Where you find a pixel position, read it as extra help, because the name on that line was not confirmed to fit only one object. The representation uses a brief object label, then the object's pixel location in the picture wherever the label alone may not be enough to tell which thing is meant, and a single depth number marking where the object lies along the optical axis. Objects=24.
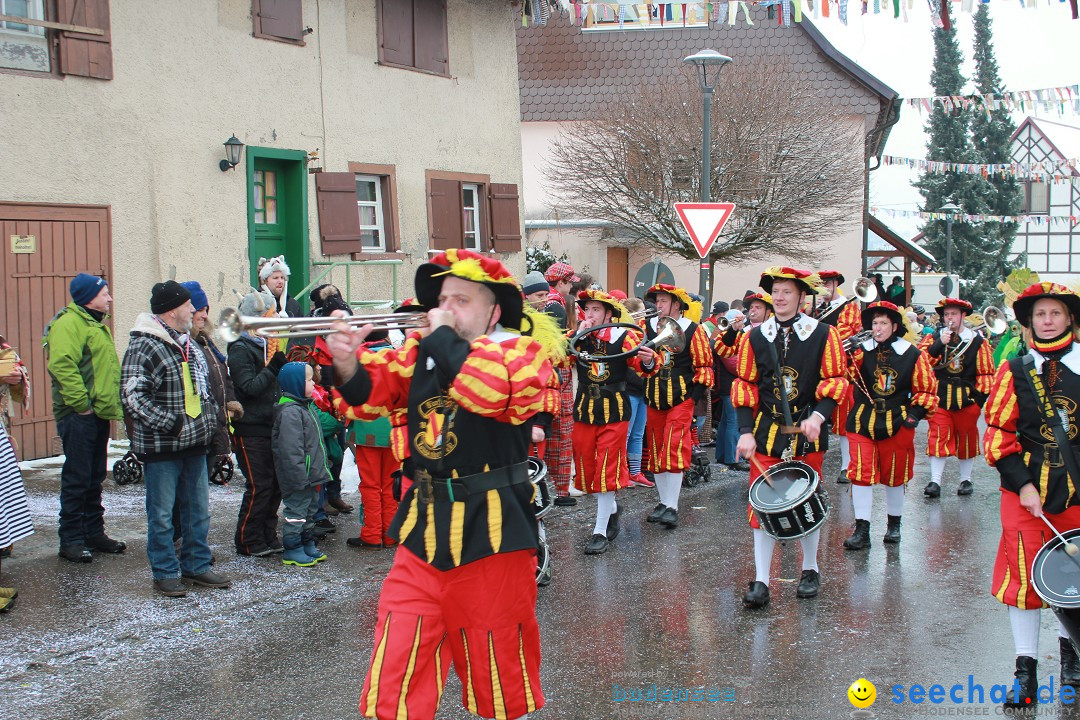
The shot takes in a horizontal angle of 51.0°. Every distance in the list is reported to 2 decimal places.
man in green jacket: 7.34
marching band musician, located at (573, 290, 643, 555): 8.19
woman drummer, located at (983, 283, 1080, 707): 5.07
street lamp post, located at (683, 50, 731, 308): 13.68
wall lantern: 12.95
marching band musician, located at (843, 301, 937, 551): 8.23
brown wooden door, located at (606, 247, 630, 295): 30.36
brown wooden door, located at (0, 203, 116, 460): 10.76
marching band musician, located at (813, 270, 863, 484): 11.02
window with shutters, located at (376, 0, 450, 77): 15.38
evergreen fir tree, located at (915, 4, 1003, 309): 49.34
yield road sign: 12.12
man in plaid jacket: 6.56
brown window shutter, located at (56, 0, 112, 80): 11.30
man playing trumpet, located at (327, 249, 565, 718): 3.87
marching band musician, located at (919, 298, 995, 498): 10.52
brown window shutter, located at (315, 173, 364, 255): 14.48
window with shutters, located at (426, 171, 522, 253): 16.44
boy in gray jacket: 7.36
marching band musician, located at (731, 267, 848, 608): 6.66
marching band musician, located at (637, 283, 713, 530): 9.02
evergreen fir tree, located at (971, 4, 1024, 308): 49.94
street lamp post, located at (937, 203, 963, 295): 34.87
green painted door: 14.06
